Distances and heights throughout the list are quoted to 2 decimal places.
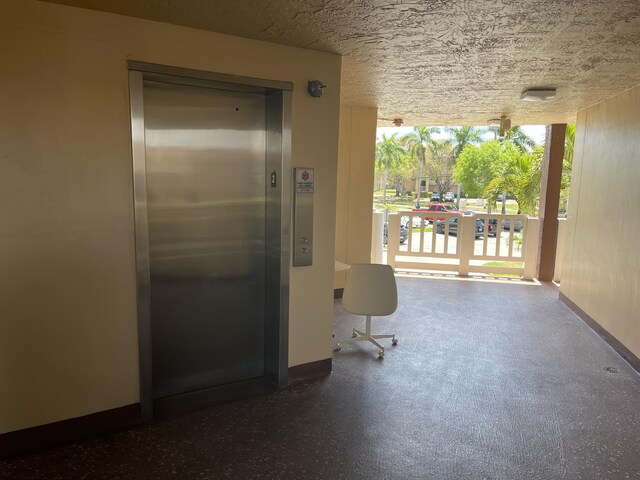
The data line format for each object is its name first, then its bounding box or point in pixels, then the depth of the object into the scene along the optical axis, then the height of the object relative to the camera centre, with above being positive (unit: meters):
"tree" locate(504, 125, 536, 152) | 19.10 +2.23
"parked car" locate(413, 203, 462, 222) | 19.18 -0.84
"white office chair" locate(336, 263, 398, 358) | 3.88 -0.93
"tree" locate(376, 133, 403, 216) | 25.07 +2.07
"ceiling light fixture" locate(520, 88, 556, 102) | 4.15 +0.91
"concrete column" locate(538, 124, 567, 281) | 6.62 +0.05
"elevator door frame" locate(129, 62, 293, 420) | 2.54 -0.27
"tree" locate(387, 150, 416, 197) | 25.84 +0.93
